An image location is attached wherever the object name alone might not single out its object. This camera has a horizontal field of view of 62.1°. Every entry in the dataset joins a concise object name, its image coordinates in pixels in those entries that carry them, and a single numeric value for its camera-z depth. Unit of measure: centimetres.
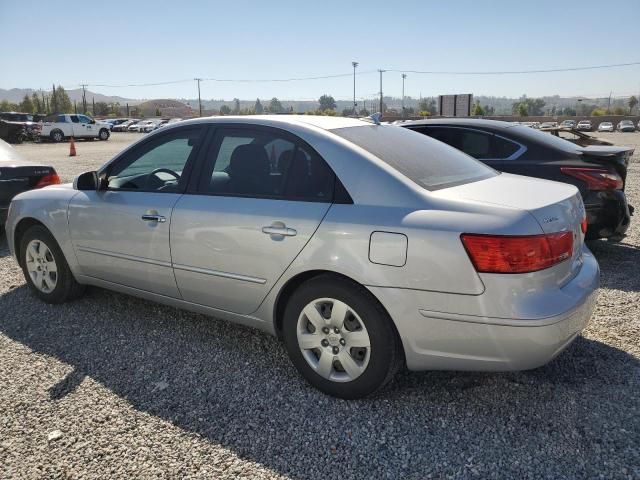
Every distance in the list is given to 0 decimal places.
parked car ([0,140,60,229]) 629
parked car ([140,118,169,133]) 5470
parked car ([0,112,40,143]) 3331
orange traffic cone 2233
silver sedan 253
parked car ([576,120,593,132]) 5746
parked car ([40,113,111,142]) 3403
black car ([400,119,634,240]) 519
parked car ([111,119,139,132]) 5844
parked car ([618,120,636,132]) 5447
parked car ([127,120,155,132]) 5538
